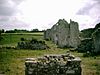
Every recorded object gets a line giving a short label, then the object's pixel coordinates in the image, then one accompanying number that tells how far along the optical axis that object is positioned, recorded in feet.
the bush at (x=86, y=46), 50.53
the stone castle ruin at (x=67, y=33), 70.99
